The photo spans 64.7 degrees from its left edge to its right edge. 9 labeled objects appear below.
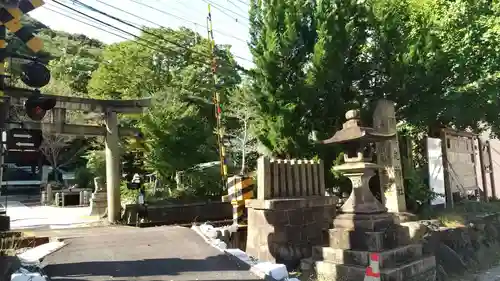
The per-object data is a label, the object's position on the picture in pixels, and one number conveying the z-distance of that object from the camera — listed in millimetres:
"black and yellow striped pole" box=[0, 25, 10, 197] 5559
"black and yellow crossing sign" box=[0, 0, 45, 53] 5605
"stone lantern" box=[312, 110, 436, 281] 7277
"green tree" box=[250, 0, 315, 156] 10398
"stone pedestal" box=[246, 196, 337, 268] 8023
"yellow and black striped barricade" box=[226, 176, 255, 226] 9742
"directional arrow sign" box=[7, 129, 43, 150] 6836
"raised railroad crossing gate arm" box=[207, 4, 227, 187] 13031
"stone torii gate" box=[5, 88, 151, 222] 12203
